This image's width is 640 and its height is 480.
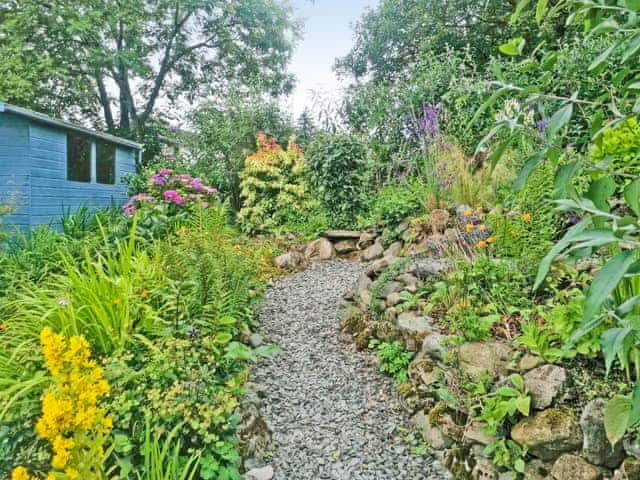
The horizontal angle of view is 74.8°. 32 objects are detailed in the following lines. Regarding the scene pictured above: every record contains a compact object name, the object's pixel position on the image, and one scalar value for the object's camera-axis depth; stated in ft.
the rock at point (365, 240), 16.30
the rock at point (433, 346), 7.27
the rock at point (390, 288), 9.84
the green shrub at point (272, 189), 22.04
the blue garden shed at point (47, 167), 18.53
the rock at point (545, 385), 5.48
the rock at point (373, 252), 14.88
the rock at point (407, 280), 9.71
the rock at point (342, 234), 17.28
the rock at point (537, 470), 5.20
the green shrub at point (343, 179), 18.65
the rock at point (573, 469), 4.90
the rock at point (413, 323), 8.11
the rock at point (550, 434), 5.13
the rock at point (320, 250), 16.87
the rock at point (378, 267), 11.61
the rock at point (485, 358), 6.34
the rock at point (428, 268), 9.42
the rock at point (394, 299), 9.34
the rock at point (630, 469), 4.61
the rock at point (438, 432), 6.43
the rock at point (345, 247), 17.11
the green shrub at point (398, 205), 14.32
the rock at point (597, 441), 4.84
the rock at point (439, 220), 11.97
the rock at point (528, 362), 5.95
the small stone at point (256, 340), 9.23
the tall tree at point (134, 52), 32.76
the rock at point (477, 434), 5.75
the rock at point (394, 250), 13.38
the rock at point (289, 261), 15.81
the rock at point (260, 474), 6.03
